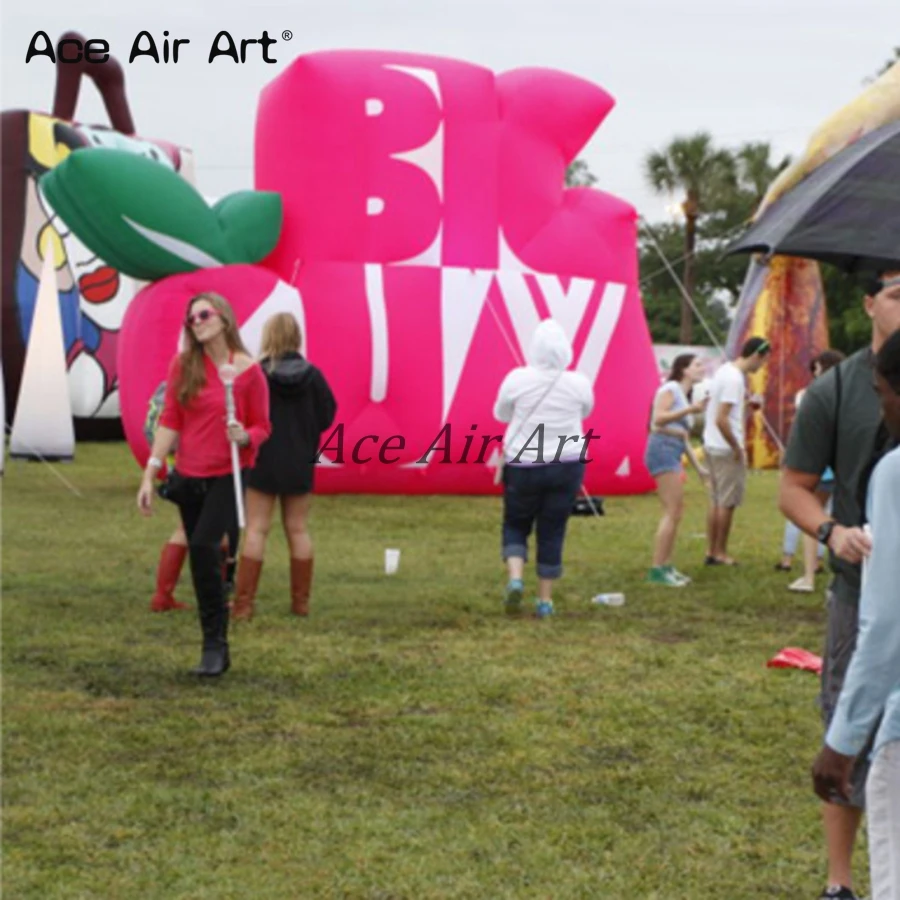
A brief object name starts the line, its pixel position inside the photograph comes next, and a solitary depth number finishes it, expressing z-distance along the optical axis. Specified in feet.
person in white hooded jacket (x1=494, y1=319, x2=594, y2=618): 26.43
